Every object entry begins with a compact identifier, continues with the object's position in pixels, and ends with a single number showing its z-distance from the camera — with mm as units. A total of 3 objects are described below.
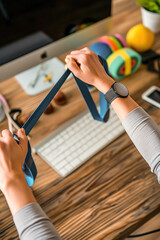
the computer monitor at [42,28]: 713
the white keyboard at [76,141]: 677
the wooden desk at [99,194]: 575
